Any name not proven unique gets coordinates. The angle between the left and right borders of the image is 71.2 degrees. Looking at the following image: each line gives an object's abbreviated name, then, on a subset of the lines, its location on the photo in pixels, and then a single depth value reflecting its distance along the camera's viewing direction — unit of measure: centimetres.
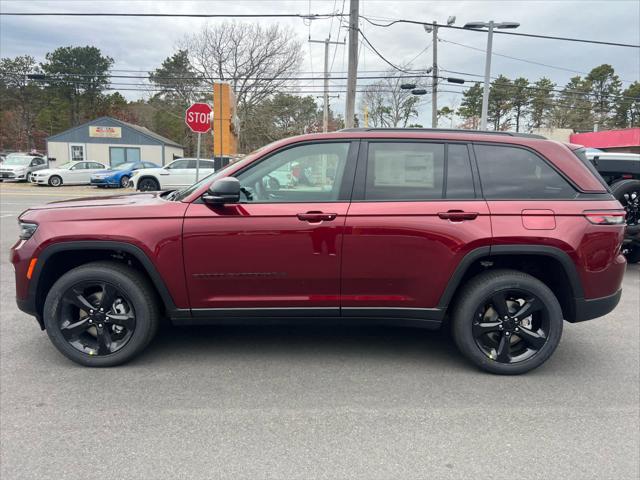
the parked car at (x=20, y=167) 2625
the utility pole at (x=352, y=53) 1579
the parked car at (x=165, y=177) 1939
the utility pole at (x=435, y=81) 2679
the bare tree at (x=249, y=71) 3834
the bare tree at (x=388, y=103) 4684
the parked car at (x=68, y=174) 2361
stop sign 1023
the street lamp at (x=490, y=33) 1858
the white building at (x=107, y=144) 3622
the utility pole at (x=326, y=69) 2952
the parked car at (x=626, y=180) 650
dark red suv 322
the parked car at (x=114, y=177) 2362
